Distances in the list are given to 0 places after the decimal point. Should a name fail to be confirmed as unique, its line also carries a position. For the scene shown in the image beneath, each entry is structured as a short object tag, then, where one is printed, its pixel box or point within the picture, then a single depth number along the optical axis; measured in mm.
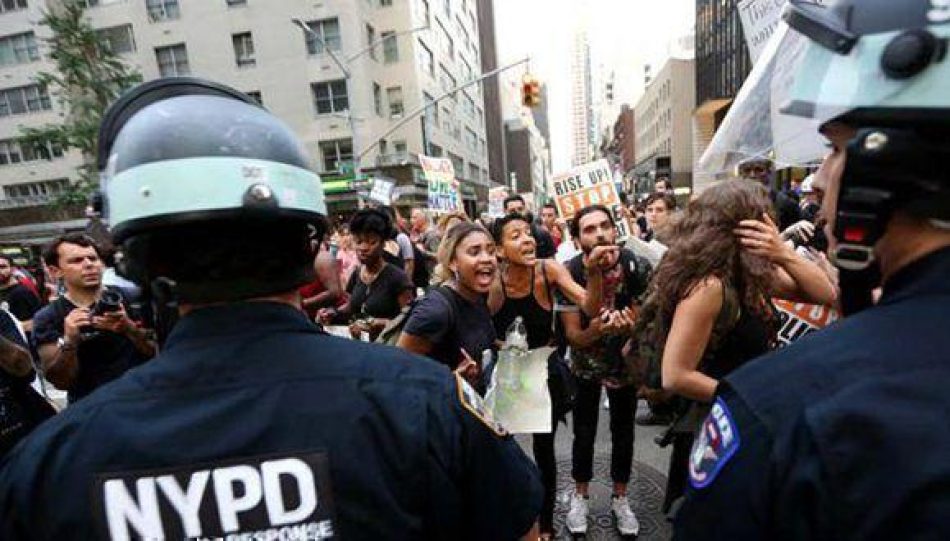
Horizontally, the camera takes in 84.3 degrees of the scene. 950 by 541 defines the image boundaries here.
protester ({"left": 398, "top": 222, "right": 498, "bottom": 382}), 2666
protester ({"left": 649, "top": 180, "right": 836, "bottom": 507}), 2389
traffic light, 15648
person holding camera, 2900
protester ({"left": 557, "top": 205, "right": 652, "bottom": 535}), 3441
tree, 21234
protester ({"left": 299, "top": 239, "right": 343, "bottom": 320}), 4965
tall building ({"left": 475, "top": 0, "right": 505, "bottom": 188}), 73625
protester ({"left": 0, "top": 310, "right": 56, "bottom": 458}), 2477
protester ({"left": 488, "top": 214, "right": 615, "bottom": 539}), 3367
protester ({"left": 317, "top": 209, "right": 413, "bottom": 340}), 4391
